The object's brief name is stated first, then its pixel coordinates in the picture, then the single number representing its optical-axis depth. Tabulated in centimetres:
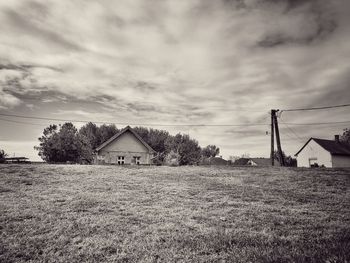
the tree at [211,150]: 12109
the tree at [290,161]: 7331
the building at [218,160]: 9000
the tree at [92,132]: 5928
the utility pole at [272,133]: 2816
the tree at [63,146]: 3381
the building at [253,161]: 8294
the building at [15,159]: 2869
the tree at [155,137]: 6631
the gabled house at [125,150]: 3475
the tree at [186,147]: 4586
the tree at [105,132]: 6175
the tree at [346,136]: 7831
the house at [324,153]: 4554
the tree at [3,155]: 2719
